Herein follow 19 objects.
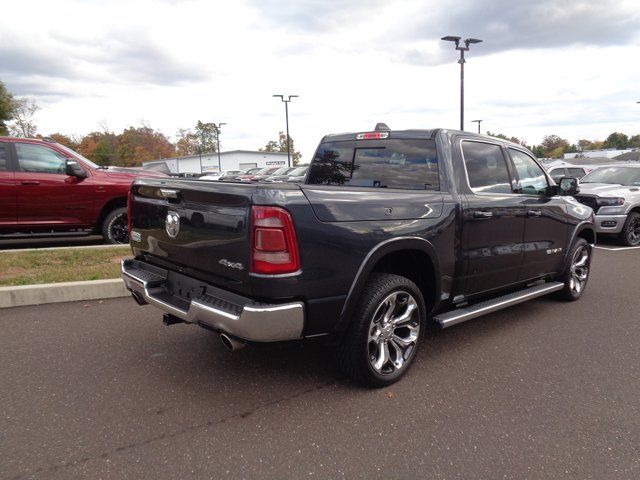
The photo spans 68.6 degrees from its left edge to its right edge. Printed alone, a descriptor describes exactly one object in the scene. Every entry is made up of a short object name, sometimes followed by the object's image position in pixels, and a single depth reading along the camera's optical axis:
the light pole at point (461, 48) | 19.39
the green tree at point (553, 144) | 114.69
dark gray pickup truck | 2.68
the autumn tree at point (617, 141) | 102.09
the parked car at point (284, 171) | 27.67
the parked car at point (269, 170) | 32.12
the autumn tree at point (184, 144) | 100.94
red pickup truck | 7.15
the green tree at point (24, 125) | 54.01
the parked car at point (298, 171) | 23.52
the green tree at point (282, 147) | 98.02
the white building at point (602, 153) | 70.56
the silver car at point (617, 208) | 9.35
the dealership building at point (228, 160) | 81.12
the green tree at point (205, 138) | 103.25
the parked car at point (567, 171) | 19.44
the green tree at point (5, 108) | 32.16
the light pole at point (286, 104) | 39.91
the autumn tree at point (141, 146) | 93.94
